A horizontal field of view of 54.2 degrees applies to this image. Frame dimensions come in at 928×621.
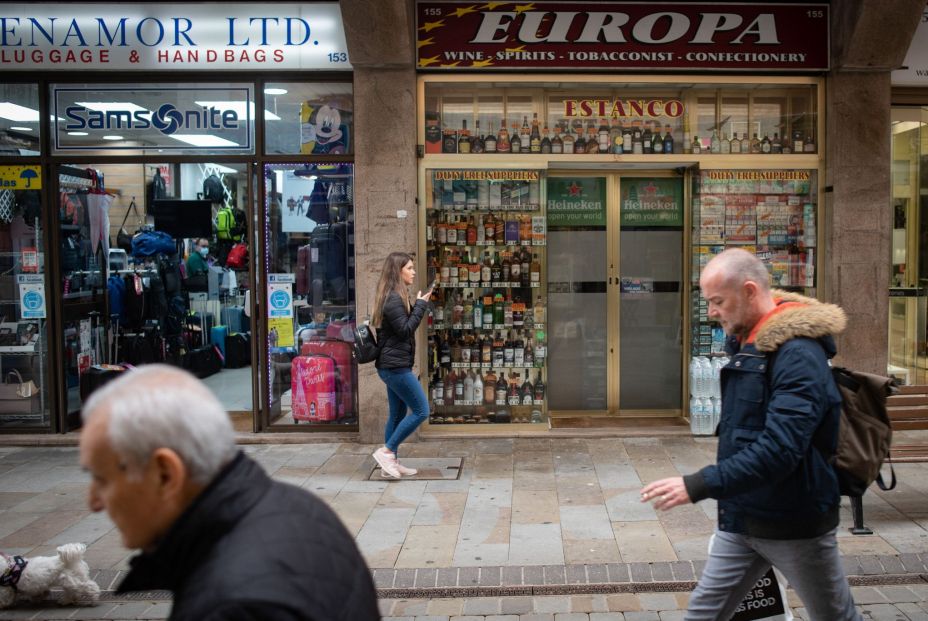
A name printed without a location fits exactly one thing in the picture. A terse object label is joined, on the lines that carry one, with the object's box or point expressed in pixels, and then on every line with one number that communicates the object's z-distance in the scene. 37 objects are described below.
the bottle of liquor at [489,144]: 9.14
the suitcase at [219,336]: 10.04
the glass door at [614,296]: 9.79
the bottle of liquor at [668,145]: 9.23
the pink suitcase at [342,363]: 9.37
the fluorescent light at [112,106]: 9.20
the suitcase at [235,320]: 9.72
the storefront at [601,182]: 8.85
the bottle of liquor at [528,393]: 9.47
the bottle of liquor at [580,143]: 9.21
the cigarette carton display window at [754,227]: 9.23
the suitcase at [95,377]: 9.52
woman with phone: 7.56
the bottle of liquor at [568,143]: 9.20
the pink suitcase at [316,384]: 9.34
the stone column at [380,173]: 8.77
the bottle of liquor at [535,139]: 9.19
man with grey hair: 1.78
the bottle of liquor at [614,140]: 9.23
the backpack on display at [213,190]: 9.31
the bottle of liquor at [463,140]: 9.13
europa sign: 8.81
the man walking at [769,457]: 3.16
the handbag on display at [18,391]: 9.48
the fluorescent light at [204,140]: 9.13
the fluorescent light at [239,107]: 9.13
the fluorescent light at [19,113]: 9.21
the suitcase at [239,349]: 9.74
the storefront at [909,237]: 9.41
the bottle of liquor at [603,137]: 9.22
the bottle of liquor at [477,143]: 9.14
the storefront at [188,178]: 8.86
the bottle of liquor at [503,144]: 9.15
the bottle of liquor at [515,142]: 9.16
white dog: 5.18
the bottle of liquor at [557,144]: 9.20
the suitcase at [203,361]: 10.05
